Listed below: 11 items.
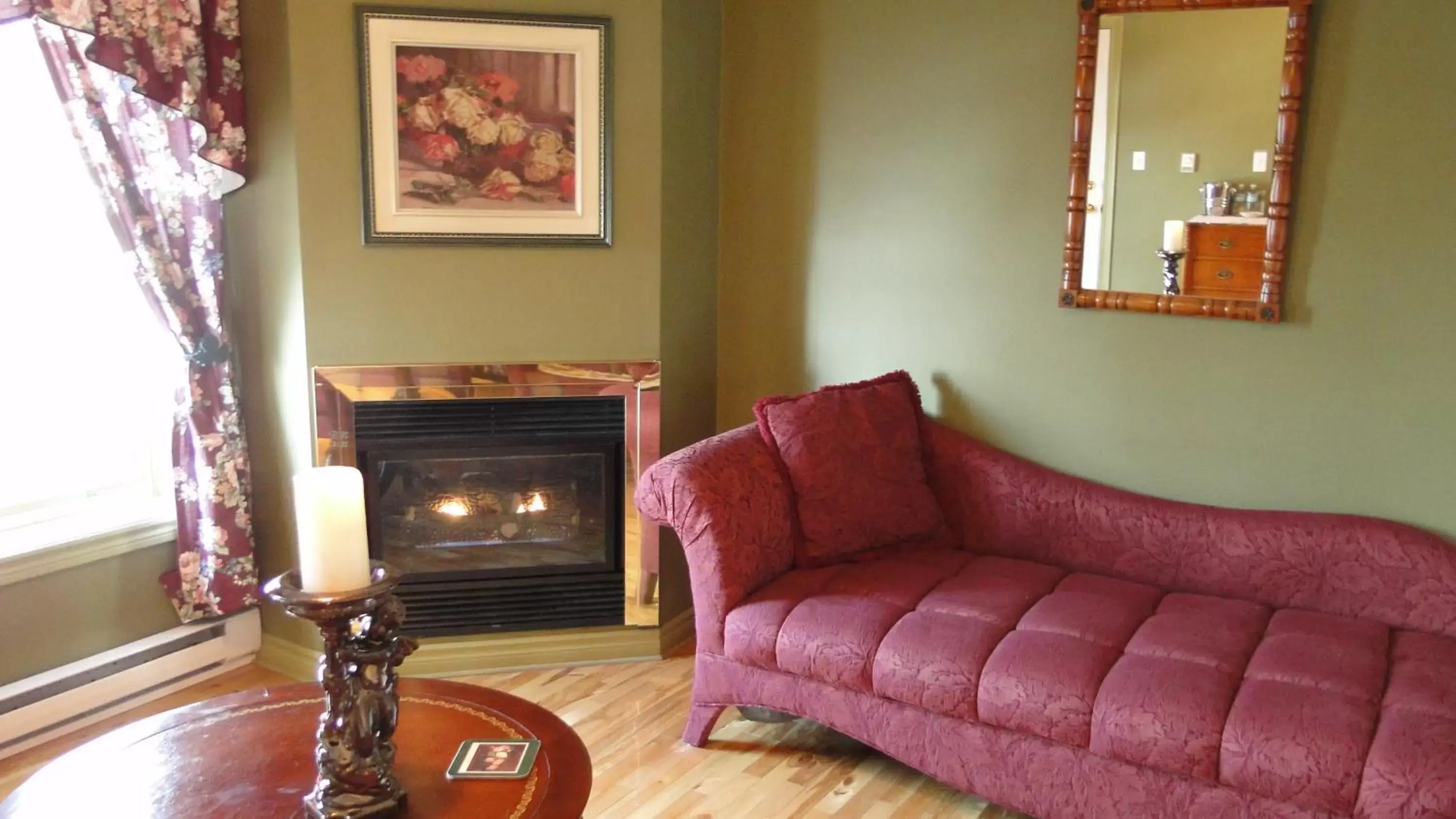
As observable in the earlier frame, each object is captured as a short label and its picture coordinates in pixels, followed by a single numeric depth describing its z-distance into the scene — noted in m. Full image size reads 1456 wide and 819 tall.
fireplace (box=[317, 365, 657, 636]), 3.08
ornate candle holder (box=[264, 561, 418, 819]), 1.56
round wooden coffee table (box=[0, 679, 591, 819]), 1.62
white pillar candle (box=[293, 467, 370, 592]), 1.47
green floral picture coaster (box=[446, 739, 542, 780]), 1.71
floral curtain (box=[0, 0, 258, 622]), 2.71
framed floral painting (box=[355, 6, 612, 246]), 2.93
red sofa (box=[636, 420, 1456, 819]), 2.08
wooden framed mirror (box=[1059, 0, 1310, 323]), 2.69
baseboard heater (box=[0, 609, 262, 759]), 2.78
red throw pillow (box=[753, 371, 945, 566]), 2.86
